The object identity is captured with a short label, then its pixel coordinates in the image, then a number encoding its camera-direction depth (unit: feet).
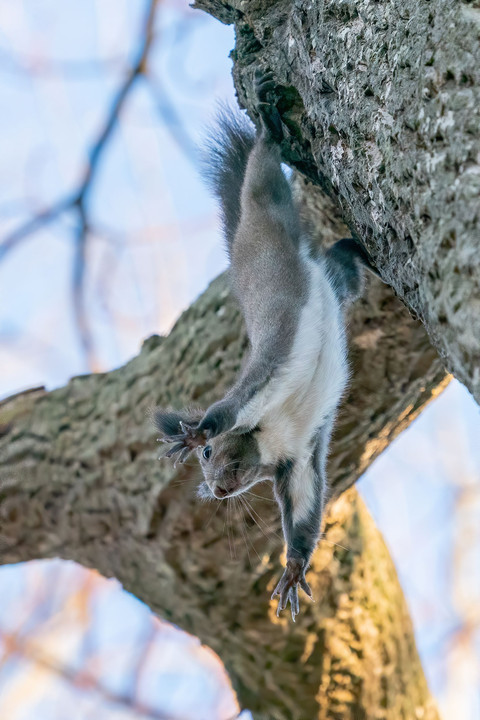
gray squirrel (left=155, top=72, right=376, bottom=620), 22.99
